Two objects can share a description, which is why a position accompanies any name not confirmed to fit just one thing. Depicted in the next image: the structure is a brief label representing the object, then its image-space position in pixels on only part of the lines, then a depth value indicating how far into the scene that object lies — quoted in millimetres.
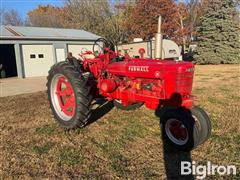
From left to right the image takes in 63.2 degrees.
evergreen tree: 16182
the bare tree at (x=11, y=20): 37824
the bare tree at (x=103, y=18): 20605
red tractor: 2926
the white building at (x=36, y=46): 12943
